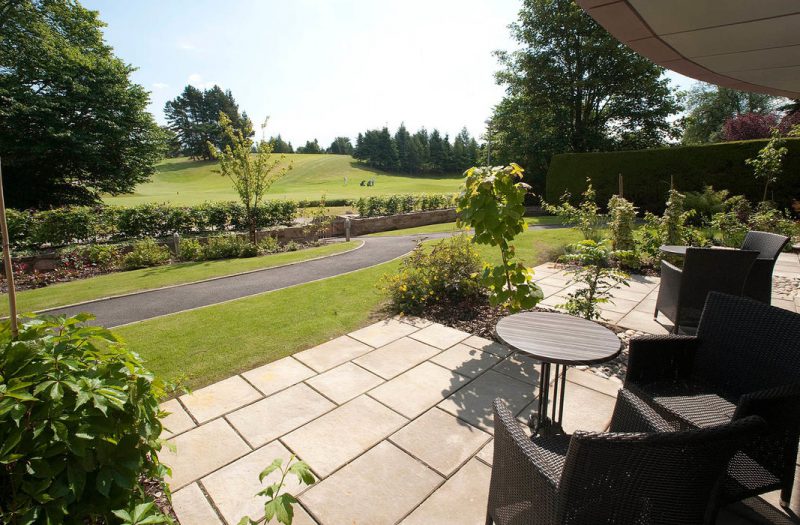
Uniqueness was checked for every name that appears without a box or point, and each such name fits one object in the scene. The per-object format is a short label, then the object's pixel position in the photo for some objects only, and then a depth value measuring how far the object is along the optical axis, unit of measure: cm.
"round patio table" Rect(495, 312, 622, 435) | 208
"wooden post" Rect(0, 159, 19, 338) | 160
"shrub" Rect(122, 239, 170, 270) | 957
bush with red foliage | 2425
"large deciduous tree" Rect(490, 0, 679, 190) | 1966
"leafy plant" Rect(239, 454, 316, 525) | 126
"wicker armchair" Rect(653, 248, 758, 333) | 346
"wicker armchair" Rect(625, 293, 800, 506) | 165
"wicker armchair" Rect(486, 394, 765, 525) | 108
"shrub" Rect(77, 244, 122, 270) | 942
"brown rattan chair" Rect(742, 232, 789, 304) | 364
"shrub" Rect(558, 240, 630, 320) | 365
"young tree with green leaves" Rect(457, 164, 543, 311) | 362
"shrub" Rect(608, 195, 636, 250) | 704
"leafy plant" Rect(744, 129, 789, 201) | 936
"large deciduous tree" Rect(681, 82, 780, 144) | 3628
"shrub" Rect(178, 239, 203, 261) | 1024
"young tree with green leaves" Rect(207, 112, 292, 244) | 1114
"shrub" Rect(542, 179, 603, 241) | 739
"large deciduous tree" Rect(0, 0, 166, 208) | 1502
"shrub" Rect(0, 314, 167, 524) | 120
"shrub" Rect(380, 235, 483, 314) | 509
